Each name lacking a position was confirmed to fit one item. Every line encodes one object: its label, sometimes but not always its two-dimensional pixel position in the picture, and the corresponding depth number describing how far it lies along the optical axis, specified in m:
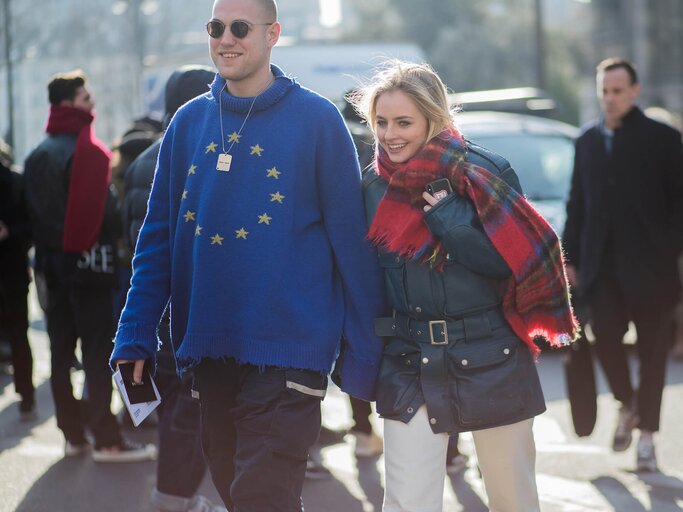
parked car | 16.49
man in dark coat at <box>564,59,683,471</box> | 10.15
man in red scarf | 10.58
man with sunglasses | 6.01
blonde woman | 6.06
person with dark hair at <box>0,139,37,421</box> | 12.65
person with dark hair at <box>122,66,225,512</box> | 8.08
